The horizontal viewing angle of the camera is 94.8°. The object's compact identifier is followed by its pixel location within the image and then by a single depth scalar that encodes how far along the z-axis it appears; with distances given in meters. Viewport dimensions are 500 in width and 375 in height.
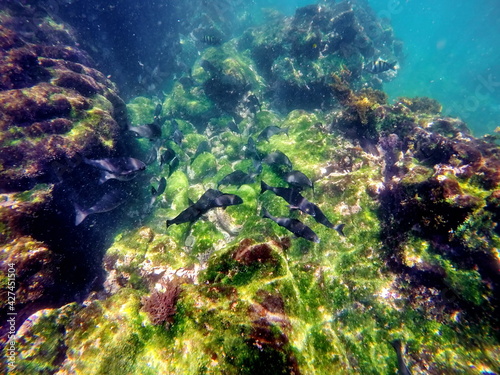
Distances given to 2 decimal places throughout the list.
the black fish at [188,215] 4.30
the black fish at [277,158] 6.29
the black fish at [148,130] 6.25
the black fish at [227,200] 4.63
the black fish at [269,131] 7.53
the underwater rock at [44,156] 4.27
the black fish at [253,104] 10.60
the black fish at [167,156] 6.24
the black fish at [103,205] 5.16
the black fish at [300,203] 4.62
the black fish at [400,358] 3.11
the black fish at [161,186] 6.14
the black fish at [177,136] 7.62
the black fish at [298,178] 5.63
